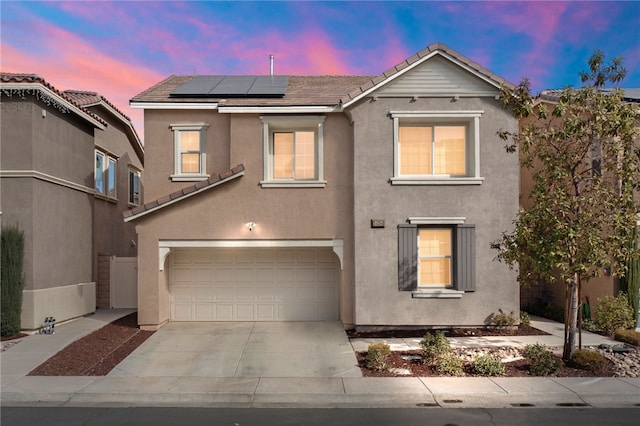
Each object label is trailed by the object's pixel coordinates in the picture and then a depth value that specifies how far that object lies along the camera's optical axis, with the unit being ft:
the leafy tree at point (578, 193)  26.05
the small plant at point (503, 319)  36.24
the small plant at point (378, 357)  27.09
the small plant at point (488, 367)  26.07
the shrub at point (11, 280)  35.29
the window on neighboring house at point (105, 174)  49.83
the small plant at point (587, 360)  26.76
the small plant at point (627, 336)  32.96
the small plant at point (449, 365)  26.30
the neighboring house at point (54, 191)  36.96
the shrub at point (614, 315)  36.09
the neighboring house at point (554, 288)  39.50
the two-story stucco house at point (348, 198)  36.76
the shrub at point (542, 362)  26.20
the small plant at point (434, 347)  28.12
